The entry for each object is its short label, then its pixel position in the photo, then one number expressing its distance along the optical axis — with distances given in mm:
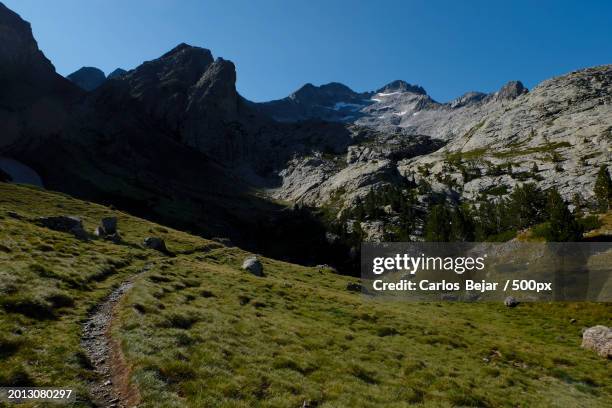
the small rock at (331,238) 175512
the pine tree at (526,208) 129625
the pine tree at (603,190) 117125
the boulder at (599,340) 39125
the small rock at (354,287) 66000
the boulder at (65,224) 56938
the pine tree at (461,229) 122938
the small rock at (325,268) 89031
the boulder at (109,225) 65812
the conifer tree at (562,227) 72688
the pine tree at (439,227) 123869
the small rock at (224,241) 96781
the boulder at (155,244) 63719
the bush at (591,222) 84000
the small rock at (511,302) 62469
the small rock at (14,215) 58381
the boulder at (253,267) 61294
